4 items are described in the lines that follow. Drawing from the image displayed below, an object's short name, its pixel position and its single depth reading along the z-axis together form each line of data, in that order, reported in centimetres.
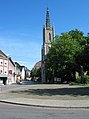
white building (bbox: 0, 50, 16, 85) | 3274
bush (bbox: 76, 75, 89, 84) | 2290
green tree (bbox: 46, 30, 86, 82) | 3055
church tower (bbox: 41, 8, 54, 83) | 4845
